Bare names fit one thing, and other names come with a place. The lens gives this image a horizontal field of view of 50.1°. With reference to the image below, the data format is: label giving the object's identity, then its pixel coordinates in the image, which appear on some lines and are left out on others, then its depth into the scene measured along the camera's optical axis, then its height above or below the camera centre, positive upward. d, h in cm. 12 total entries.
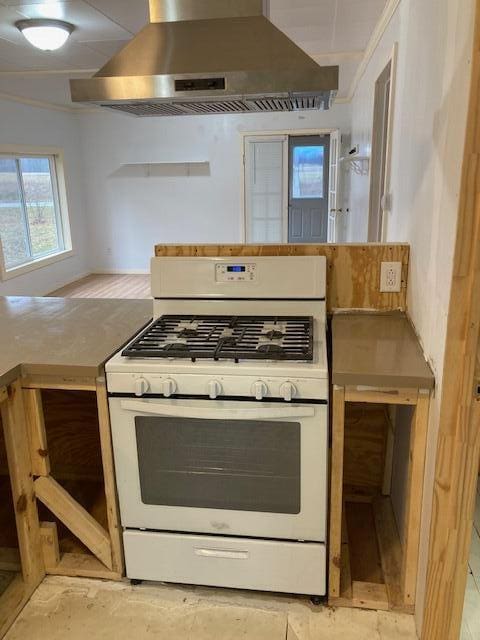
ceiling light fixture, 329 +100
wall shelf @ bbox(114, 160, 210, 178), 746 +30
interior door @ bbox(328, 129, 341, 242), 640 -6
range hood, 171 +40
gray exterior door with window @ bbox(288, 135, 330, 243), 734 -1
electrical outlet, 210 -37
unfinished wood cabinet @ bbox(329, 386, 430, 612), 161 -126
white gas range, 162 -85
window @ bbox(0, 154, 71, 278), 630 -28
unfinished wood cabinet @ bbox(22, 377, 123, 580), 179 -117
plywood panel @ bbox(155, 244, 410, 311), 211 -33
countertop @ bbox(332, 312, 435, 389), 153 -54
